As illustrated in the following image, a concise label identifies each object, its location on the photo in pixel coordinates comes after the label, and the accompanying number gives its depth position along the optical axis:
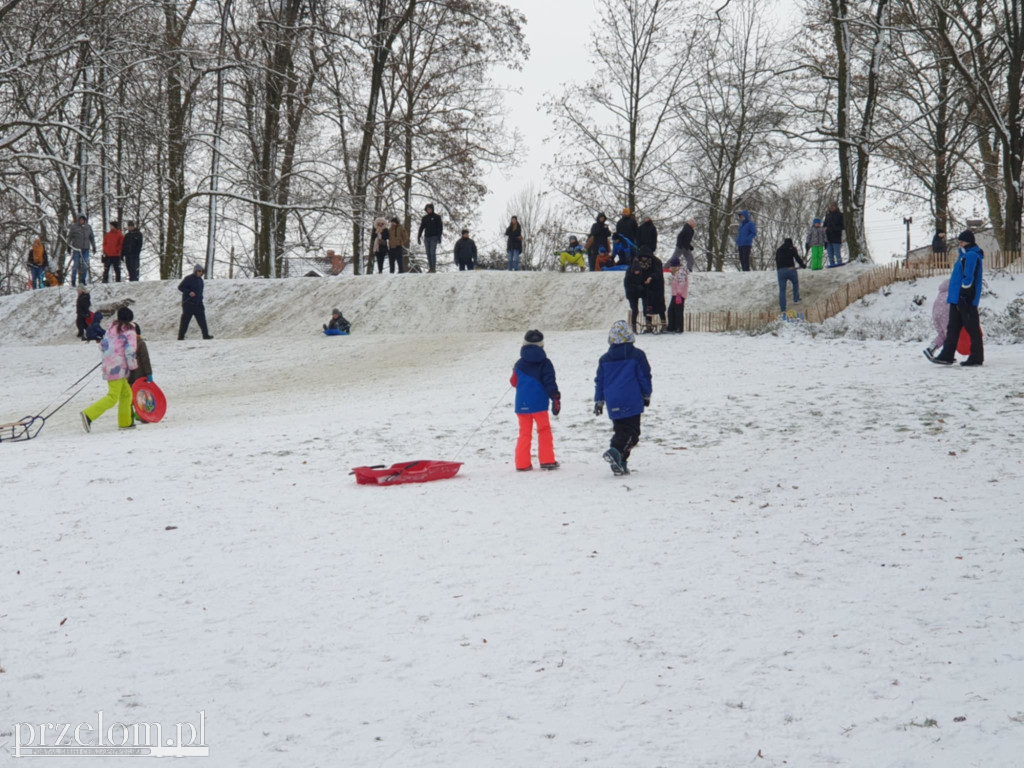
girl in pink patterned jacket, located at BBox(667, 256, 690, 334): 19.84
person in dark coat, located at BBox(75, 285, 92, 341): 25.82
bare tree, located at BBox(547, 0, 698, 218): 34.56
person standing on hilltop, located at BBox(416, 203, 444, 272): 26.25
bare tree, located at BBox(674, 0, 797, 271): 34.47
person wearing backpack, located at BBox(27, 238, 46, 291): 31.94
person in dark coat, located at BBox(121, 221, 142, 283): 28.08
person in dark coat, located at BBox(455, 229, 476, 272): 28.28
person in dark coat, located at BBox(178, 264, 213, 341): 23.64
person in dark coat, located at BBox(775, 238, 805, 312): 21.38
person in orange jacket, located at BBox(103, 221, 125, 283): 28.16
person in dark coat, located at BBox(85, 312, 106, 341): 25.25
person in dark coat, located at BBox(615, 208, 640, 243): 24.75
